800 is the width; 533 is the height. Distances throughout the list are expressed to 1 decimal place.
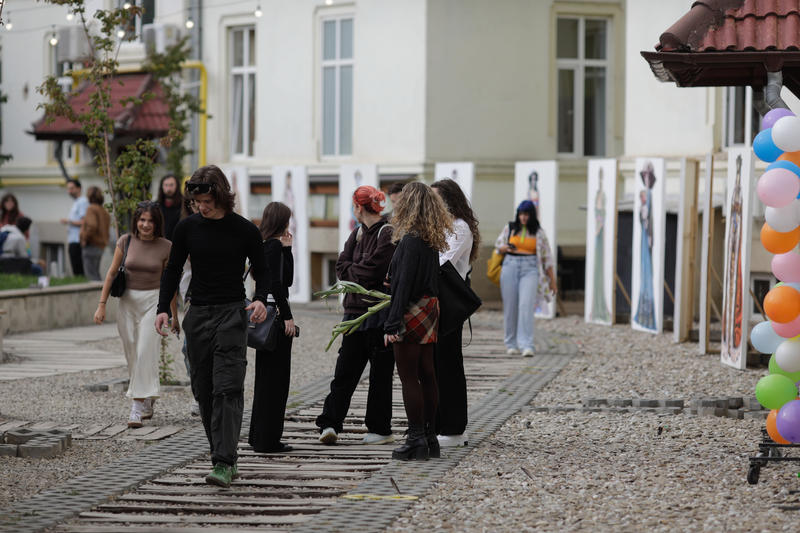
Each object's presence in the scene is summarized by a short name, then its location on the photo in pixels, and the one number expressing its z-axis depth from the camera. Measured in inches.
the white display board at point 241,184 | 1509.3
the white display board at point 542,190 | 1248.4
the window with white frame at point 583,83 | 1517.9
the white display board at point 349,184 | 1377.9
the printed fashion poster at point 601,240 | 1189.0
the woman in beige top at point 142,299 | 654.4
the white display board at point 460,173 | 1271.5
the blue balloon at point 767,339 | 519.7
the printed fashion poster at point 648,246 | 1089.3
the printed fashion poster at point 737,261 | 841.9
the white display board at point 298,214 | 1449.8
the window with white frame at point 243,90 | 1656.9
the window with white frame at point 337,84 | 1553.4
